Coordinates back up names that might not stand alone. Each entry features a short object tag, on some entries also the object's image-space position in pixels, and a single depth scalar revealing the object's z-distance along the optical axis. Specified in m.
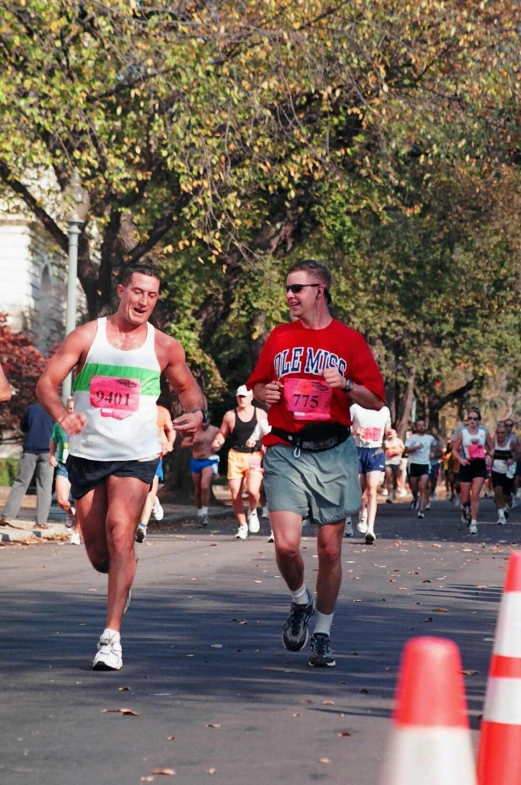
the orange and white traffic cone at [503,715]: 7.27
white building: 93.44
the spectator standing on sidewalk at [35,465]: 40.12
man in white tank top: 15.03
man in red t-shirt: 15.36
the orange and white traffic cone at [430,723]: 5.67
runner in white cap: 40.41
